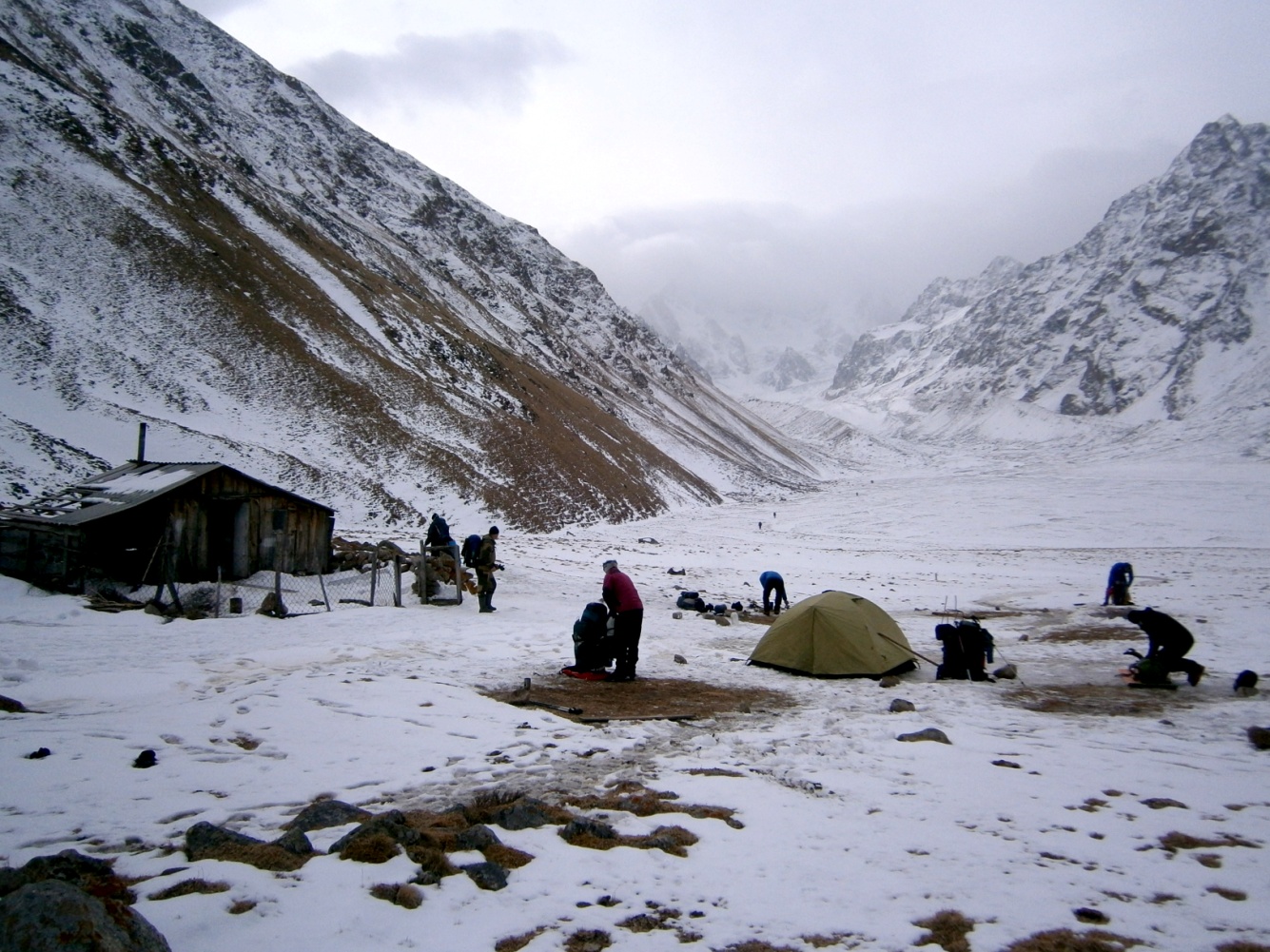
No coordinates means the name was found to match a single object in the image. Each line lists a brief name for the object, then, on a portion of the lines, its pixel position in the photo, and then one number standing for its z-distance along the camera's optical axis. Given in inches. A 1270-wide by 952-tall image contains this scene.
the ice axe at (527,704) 384.8
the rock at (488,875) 197.0
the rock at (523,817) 234.1
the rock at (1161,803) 265.7
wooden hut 642.2
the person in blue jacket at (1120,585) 822.5
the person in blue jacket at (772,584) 761.0
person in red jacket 483.4
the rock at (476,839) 216.7
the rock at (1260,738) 330.3
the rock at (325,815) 224.4
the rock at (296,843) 203.9
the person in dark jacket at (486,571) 701.3
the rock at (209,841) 200.4
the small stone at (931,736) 343.0
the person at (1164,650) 463.8
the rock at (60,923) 127.9
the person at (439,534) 807.7
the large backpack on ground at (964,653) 494.0
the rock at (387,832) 208.7
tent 504.1
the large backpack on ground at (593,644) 491.8
